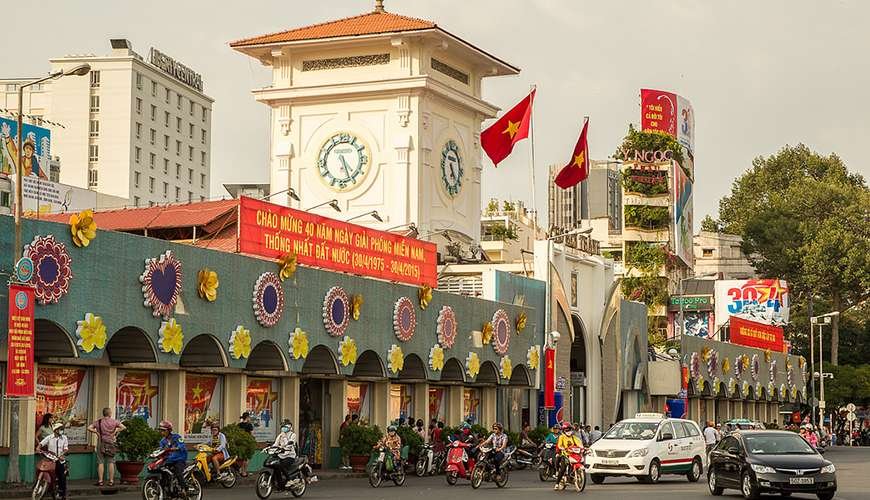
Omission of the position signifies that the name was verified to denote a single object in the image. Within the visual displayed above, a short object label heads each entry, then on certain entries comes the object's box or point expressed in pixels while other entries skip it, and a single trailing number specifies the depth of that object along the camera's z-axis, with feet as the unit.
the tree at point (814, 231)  368.48
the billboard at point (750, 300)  328.90
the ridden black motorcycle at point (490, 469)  109.70
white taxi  116.78
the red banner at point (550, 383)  171.81
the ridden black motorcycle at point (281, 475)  91.35
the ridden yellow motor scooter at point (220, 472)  96.63
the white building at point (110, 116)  393.09
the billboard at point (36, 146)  204.64
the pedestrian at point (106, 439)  95.20
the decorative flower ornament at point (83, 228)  92.53
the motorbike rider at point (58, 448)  82.43
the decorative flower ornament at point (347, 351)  128.77
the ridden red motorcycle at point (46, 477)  80.79
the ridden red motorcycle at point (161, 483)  81.00
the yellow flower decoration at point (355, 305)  130.72
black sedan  88.53
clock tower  191.42
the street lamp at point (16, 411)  87.56
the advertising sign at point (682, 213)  299.17
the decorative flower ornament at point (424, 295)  144.25
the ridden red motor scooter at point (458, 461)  115.03
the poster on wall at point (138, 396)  104.94
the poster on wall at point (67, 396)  96.94
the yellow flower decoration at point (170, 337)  102.83
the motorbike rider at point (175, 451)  81.25
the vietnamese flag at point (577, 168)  179.01
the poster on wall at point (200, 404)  112.98
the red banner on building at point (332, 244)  119.03
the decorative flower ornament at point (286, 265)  119.65
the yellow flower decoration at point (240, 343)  112.16
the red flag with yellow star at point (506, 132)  166.30
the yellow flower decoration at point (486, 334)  159.43
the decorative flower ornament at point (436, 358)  146.61
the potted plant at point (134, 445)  96.73
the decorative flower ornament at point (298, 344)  121.19
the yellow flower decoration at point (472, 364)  155.33
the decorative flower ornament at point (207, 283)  107.76
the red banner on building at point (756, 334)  277.85
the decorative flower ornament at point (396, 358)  137.80
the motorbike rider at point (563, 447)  105.19
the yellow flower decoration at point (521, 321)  169.78
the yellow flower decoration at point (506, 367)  164.55
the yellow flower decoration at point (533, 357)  172.76
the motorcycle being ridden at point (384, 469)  109.81
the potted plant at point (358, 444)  128.47
